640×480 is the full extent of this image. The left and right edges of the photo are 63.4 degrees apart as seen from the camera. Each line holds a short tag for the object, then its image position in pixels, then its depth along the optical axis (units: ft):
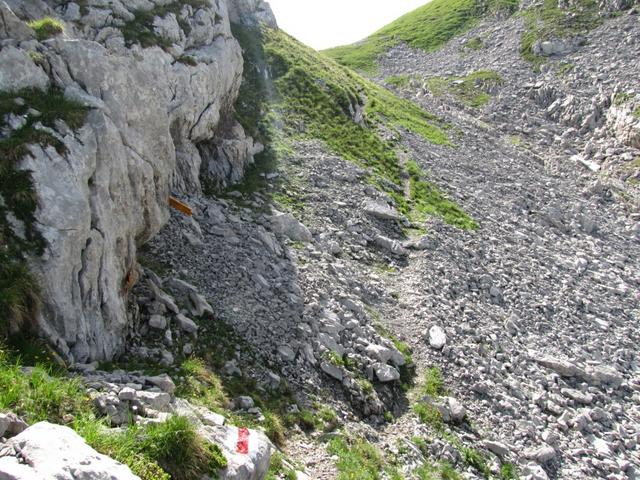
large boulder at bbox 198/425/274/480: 32.84
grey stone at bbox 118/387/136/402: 33.65
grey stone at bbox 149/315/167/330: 52.65
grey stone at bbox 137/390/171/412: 35.12
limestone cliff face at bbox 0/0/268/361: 41.93
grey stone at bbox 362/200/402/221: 104.22
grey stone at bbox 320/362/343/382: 60.80
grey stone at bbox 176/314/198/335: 55.31
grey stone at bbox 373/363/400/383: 64.13
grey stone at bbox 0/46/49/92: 48.27
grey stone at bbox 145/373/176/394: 40.37
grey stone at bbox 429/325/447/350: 73.15
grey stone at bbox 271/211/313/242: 85.19
